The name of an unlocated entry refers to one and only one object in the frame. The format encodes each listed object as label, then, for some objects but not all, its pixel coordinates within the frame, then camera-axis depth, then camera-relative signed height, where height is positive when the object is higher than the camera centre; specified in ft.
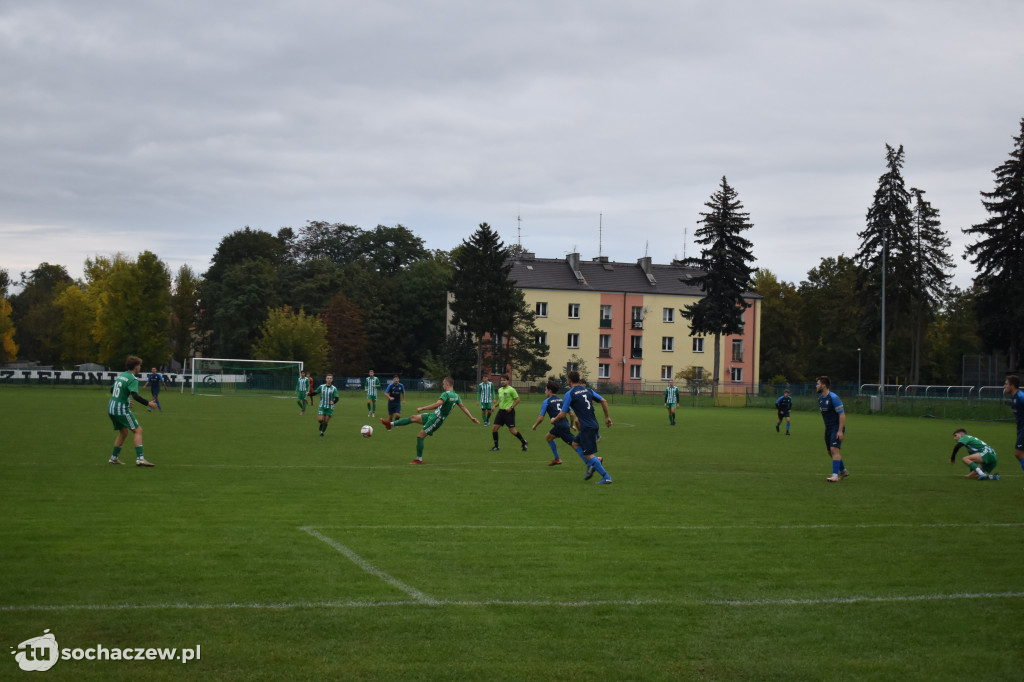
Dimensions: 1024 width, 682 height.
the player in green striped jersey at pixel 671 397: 127.65 -3.79
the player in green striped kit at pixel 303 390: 131.75 -4.32
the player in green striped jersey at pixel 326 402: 88.38 -3.96
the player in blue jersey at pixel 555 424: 59.88 -3.61
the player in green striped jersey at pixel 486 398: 109.19 -3.93
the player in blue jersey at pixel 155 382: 138.31 -3.91
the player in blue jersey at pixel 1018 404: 52.75 -1.45
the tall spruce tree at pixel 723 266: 233.76 +26.47
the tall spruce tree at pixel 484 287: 253.65 +21.35
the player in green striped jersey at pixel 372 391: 125.70 -4.00
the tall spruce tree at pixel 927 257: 232.53 +30.13
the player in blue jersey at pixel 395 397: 105.50 -3.94
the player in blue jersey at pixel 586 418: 52.85 -2.86
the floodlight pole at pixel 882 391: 178.09 -3.14
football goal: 211.20 -4.20
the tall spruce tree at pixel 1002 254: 192.95 +26.77
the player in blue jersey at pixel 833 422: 55.47 -2.85
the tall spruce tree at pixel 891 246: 219.82 +30.91
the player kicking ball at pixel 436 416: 62.85 -3.63
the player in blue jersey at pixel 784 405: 114.52 -4.01
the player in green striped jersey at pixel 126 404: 55.31 -2.90
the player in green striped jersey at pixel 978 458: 59.06 -5.11
